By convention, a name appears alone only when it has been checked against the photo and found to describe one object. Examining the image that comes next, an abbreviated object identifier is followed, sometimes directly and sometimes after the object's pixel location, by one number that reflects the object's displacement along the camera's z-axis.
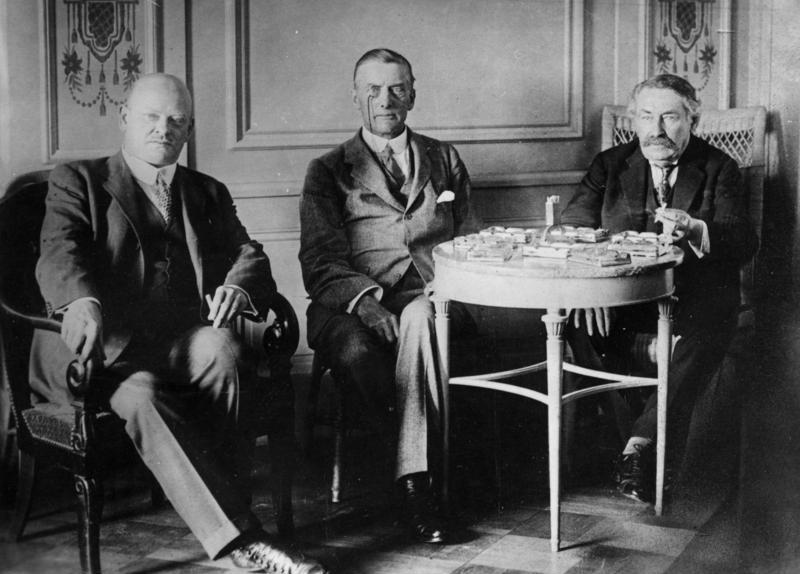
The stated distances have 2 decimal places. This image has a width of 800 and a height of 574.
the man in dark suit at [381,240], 2.47
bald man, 2.08
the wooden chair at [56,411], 2.04
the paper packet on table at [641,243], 2.34
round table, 2.19
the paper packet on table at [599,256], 2.24
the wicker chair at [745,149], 2.84
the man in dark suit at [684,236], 2.69
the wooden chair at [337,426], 2.54
